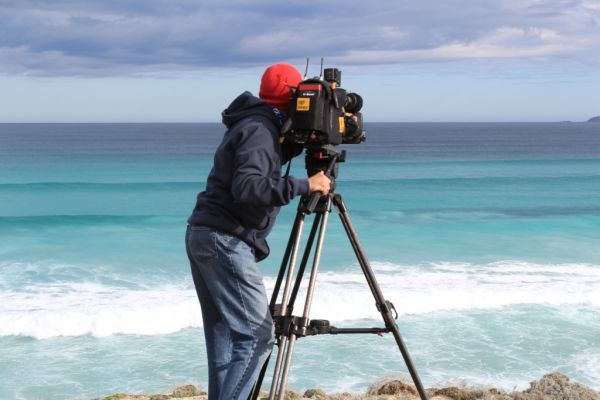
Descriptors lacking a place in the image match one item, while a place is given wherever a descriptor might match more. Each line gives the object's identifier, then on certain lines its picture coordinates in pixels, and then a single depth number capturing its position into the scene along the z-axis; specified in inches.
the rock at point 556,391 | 178.9
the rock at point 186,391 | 197.9
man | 108.9
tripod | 118.7
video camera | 110.6
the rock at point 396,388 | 191.6
